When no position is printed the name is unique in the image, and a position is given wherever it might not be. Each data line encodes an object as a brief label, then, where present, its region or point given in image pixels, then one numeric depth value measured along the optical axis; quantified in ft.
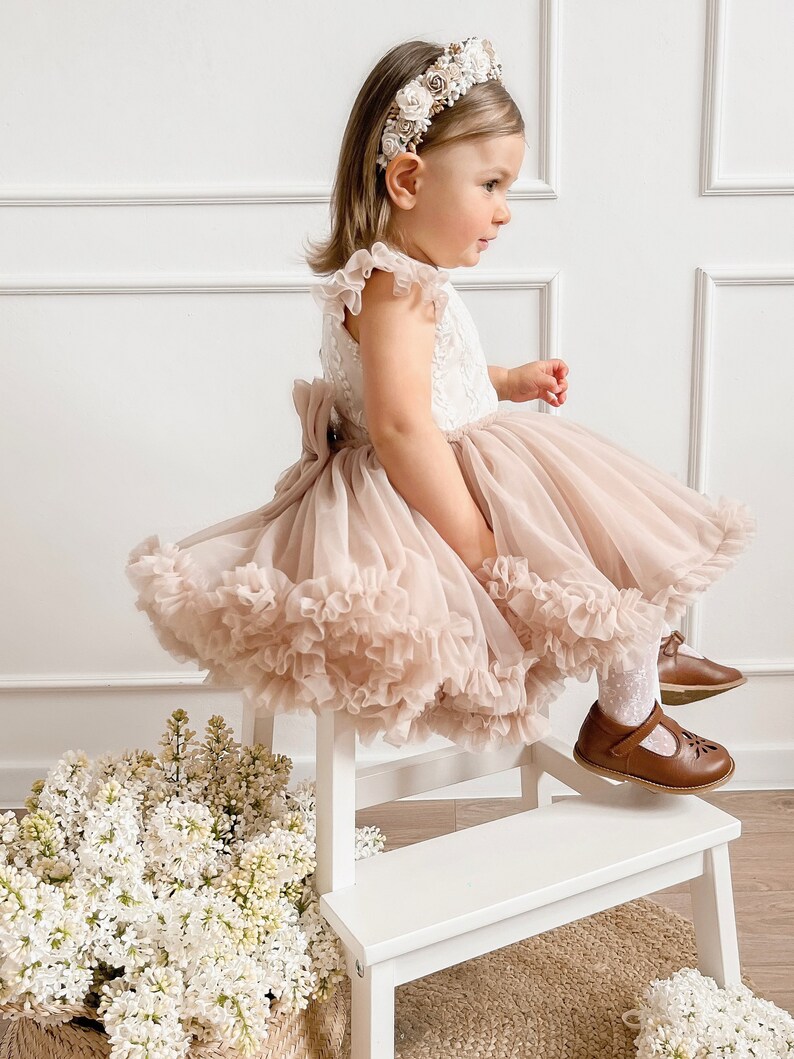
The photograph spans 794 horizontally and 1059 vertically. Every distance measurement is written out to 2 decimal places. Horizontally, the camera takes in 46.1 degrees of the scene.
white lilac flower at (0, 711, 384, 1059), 2.77
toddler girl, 2.69
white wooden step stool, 2.93
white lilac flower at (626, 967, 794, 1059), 3.30
